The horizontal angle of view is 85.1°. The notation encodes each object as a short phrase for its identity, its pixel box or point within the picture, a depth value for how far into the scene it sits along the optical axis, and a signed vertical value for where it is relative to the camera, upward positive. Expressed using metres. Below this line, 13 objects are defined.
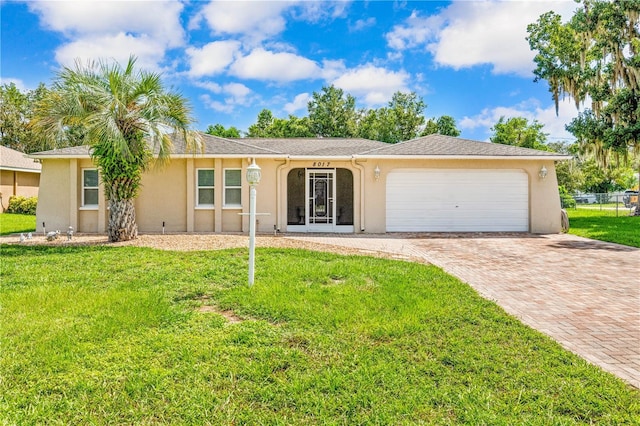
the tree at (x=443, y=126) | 37.69 +9.23
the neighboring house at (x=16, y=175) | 21.45 +2.37
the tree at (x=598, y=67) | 16.61 +7.60
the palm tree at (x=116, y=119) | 9.32 +2.60
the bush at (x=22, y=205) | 21.00 +0.40
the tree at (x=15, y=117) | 33.16 +9.09
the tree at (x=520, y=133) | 33.25 +7.54
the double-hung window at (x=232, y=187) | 13.75 +0.96
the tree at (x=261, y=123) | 43.28 +11.10
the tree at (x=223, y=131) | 42.56 +9.92
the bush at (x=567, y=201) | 28.20 +0.80
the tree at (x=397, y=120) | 37.16 +9.75
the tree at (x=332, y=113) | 37.91 +10.74
